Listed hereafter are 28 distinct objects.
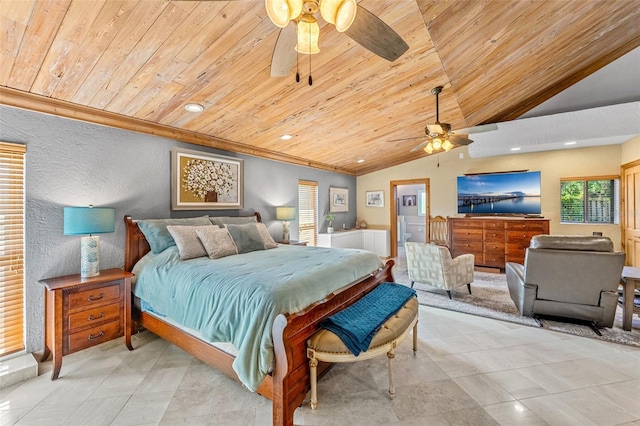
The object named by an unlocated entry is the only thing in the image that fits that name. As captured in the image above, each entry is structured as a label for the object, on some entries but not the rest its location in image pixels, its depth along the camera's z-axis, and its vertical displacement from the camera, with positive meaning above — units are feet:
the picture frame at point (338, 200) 22.33 +1.29
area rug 9.43 -4.20
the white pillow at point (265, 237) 11.99 -1.05
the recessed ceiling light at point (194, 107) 9.77 +4.01
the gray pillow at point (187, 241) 9.27 -0.95
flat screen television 18.38 +1.49
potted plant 20.92 -0.46
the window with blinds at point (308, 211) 19.49 +0.27
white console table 21.70 -2.19
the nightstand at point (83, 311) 7.32 -2.88
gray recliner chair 9.36 -2.38
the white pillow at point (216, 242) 9.57 -1.01
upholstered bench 5.93 -3.04
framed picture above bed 11.74 +1.64
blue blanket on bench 5.92 -2.59
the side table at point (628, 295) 9.41 -2.95
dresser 17.40 -1.57
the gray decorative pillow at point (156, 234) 9.79 -0.70
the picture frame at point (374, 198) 24.41 +1.49
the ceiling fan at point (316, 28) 4.42 +3.51
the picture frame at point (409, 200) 30.86 +1.66
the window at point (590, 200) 17.01 +0.92
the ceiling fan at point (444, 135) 11.62 +3.64
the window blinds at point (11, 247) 7.72 -0.94
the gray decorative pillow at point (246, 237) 10.82 -0.95
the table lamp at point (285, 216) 15.97 -0.08
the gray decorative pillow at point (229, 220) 12.12 -0.26
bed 5.39 -3.09
